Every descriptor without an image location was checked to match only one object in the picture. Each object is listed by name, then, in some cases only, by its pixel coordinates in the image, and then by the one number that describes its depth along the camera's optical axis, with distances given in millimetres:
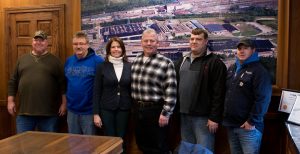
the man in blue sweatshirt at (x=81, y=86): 3416
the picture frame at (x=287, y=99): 3045
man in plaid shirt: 3121
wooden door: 4117
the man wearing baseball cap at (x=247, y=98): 2834
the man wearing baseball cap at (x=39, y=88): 3580
